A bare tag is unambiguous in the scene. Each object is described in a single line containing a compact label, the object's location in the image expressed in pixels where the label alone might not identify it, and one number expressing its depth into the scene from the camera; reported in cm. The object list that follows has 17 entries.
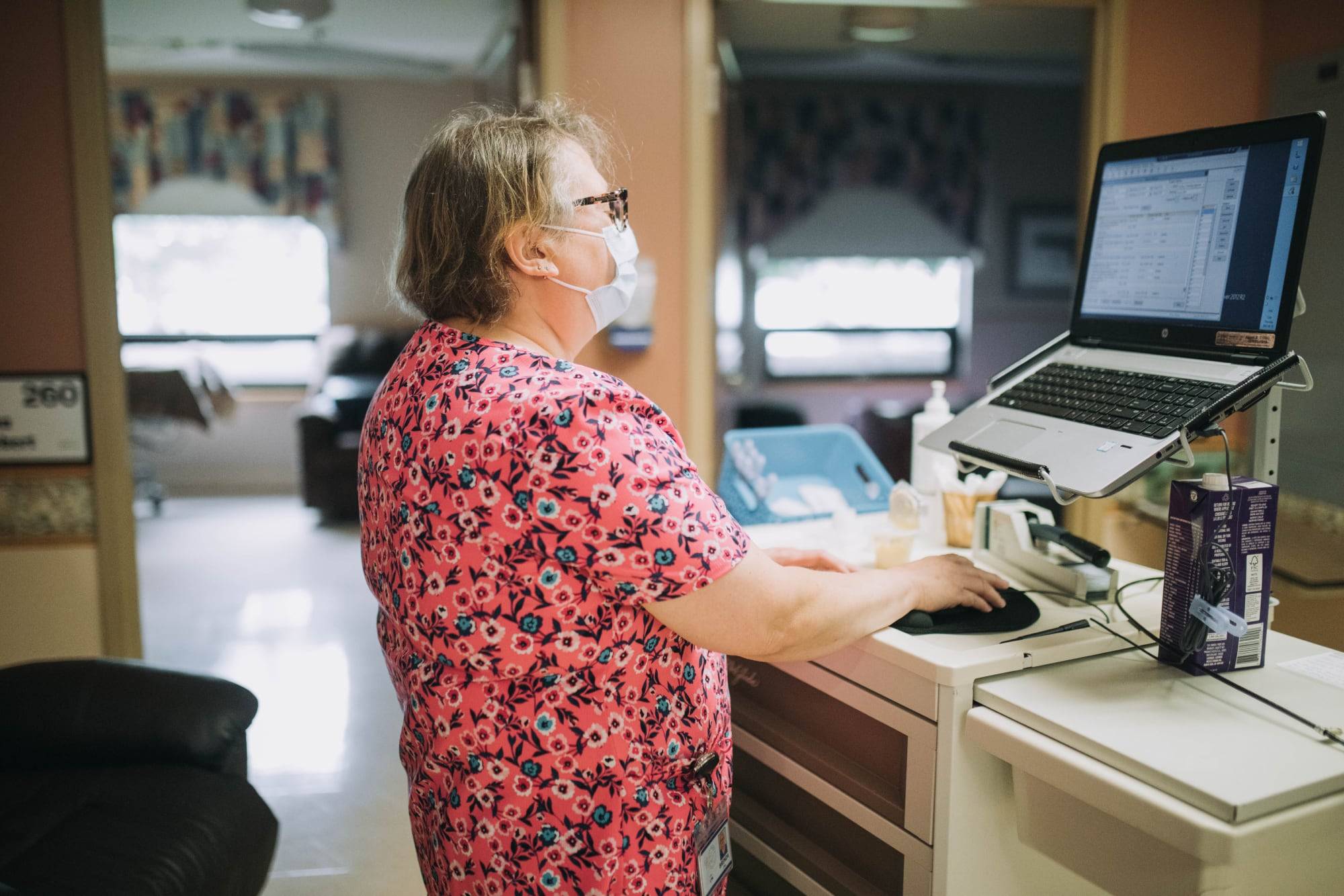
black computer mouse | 120
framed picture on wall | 636
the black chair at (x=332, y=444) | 545
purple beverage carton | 107
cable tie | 104
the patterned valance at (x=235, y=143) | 621
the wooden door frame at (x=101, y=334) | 242
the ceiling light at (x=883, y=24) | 389
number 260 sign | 247
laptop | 108
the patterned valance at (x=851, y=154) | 611
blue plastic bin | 185
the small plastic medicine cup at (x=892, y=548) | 144
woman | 94
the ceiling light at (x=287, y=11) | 450
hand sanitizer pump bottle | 166
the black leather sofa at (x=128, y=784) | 144
